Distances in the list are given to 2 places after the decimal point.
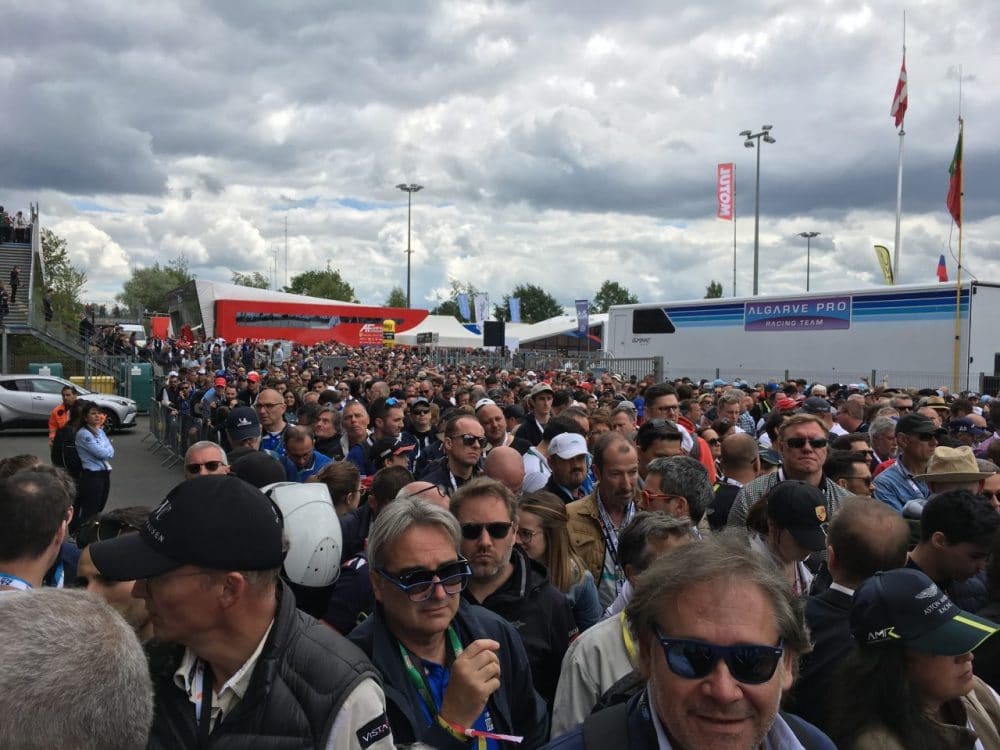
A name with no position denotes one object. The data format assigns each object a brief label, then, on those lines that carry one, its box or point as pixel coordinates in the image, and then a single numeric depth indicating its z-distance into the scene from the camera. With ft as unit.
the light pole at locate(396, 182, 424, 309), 193.98
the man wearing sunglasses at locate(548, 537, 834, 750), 5.29
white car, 69.67
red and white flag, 96.95
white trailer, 74.18
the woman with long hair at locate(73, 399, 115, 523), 28.96
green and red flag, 63.10
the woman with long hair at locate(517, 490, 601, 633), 11.50
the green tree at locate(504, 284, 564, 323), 435.53
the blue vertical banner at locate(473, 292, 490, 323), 159.43
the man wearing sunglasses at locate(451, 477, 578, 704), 9.94
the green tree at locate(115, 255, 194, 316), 402.52
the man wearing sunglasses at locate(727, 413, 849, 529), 16.79
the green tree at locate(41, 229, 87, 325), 205.57
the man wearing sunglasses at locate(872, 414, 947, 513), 19.06
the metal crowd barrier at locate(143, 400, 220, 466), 46.33
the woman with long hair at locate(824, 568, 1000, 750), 7.29
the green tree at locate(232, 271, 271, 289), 427.33
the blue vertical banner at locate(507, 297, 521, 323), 231.91
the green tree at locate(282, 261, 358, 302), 413.18
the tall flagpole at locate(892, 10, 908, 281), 102.93
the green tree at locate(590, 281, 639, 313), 466.45
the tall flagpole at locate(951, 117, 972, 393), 61.78
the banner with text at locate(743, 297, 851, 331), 86.74
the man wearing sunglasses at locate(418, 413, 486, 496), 18.56
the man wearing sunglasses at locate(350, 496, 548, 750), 7.22
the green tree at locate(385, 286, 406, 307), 445.74
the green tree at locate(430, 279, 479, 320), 424.46
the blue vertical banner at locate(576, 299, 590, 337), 113.60
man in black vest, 5.90
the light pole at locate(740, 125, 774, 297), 118.52
